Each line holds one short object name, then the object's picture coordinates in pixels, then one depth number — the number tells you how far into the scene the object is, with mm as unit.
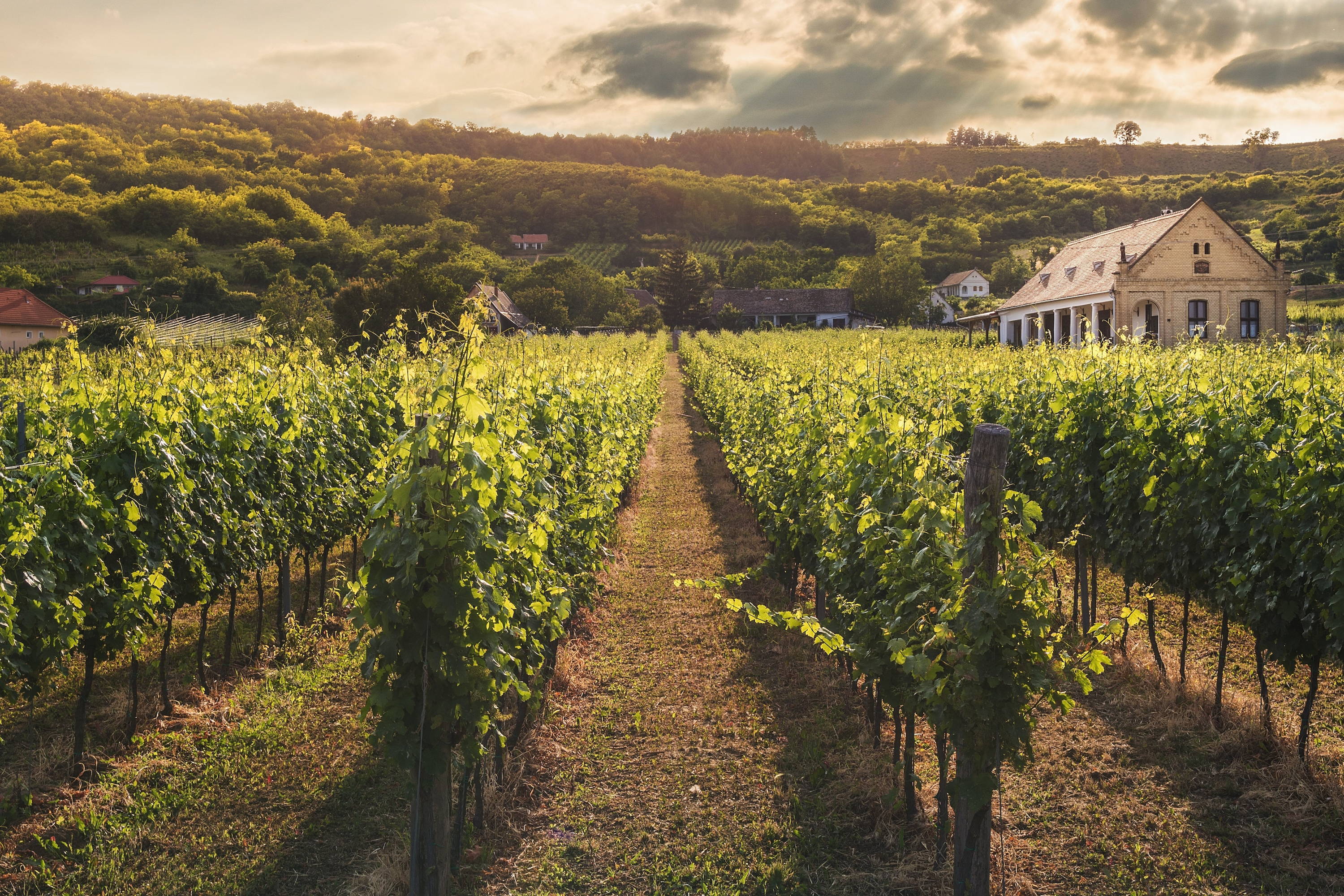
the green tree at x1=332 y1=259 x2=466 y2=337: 41438
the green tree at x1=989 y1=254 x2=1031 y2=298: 94500
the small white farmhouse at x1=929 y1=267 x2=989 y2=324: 97000
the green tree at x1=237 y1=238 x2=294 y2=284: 74188
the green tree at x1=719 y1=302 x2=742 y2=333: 77125
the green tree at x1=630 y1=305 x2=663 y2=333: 76006
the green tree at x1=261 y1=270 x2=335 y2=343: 38344
